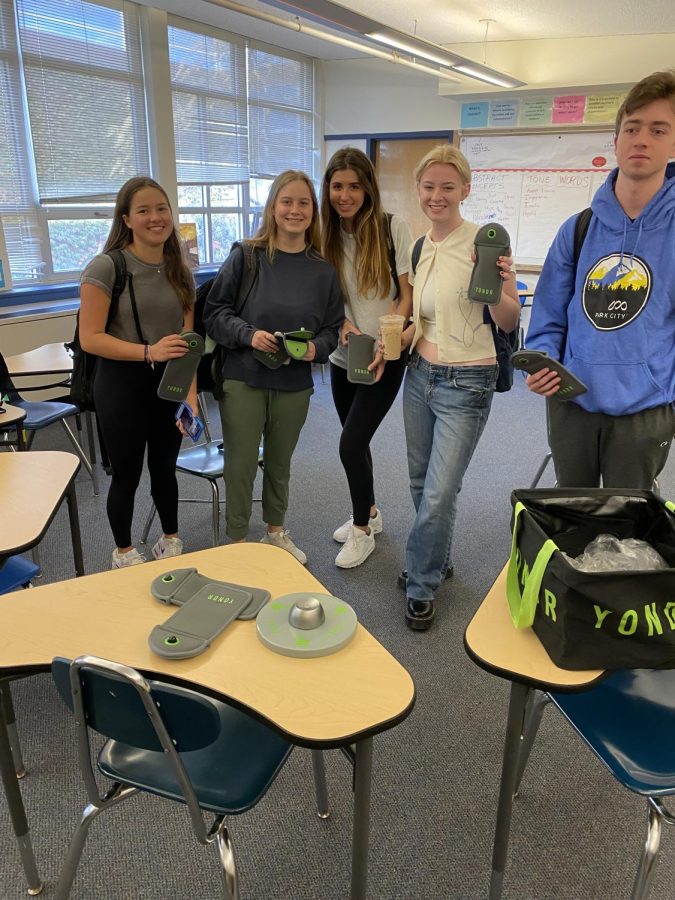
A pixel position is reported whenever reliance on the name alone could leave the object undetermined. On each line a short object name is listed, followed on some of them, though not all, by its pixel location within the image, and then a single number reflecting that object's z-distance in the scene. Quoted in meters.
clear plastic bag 1.25
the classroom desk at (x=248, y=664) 1.07
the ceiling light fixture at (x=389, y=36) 3.58
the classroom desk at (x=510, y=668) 1.12
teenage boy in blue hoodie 1.62
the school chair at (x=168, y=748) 1.02
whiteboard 6.02
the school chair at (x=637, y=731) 1.18
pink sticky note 5.92
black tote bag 1.07
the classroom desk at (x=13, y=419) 2.70
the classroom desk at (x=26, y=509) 1.36
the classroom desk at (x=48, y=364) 3.24
